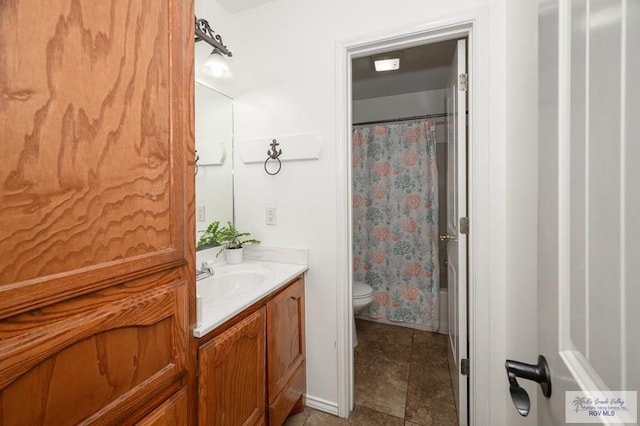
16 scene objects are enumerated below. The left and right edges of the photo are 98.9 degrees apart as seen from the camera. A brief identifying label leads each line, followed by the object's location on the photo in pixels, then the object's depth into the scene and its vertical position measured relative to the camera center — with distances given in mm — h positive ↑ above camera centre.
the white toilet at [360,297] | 2262 -747
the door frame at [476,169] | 1276 +186
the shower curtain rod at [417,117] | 2738 +922
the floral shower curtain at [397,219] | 2654 -107
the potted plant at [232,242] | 1680 -212
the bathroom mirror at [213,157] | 1606 +327
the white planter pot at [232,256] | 1680 -288
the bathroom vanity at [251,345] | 952 -572
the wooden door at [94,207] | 488 +6
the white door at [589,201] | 312 +9
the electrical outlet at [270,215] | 1717 -39
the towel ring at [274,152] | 1659 +345
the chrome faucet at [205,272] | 1402 -325
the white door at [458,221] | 1435 -78
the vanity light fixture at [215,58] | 1411 +826
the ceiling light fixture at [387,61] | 2236 +1234
